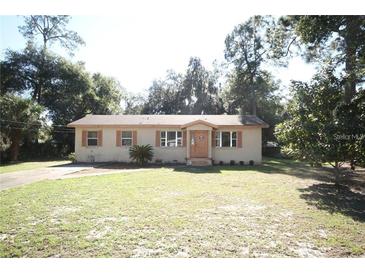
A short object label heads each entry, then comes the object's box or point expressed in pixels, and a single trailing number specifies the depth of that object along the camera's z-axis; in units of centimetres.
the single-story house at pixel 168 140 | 1623
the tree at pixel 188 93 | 3466
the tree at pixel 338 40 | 984
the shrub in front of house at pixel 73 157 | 1700
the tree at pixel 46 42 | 2572
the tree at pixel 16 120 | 1698
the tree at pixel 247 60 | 2533
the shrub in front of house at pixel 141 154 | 1542
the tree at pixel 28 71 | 2544
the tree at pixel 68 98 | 2525
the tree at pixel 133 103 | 4001
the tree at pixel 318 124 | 795
